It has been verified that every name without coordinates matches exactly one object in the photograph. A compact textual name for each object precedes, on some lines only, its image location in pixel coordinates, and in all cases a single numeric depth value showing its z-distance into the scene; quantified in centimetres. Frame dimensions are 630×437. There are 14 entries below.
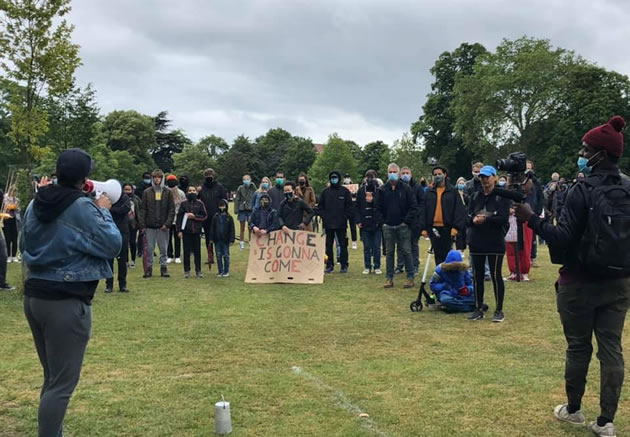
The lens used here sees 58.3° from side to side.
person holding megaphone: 357
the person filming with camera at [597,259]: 409
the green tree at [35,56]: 1092
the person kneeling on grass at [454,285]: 881
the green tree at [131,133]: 8156
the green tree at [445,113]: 6012
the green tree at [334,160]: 8150
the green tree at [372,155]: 10312
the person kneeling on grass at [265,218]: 1274
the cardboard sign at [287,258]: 1209
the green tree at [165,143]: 10581
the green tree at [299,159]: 10050
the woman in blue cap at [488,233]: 802
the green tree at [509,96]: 5278
